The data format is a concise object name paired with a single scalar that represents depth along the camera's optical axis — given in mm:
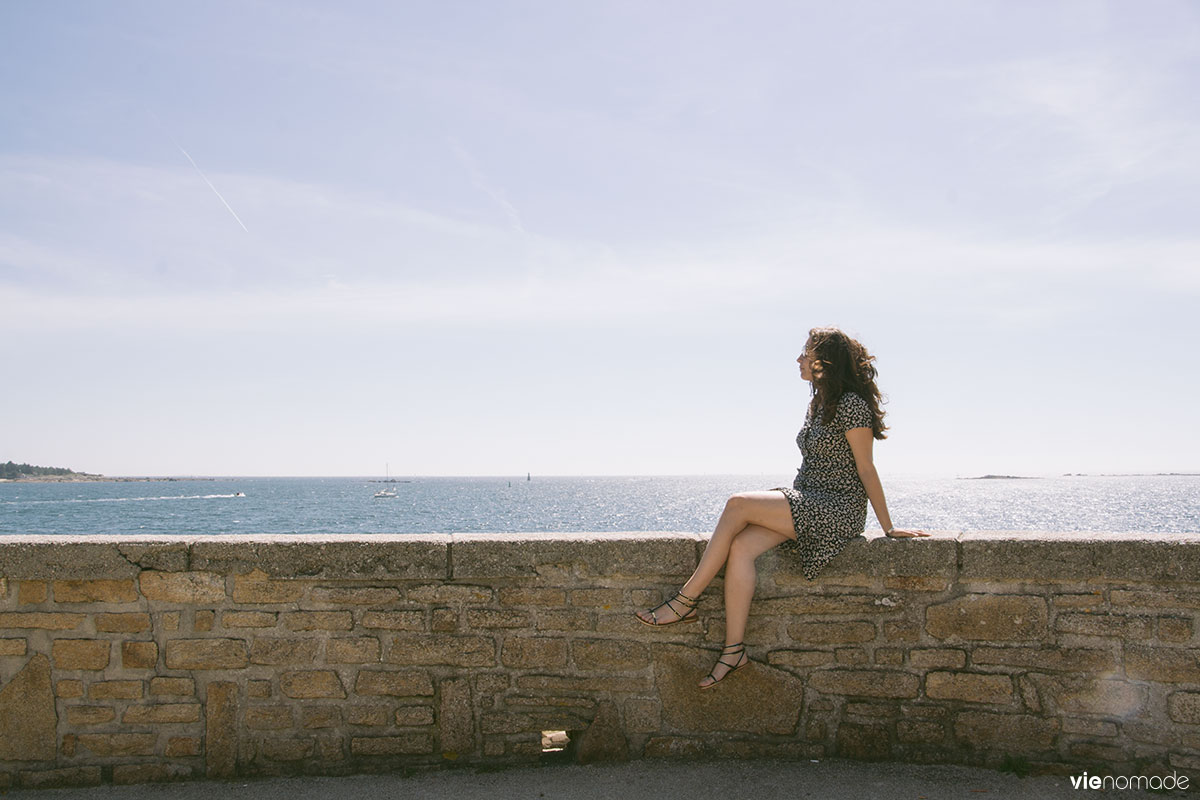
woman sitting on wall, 3615
